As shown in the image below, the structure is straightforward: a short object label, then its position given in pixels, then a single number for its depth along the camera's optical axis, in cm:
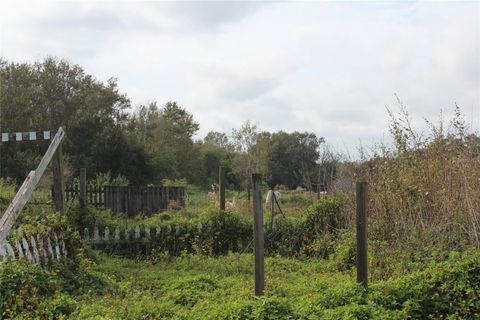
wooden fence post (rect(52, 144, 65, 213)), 937
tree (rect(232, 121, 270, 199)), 3791
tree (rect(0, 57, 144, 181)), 3091
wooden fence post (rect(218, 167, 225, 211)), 1130
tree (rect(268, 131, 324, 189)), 4694
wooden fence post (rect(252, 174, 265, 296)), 536
